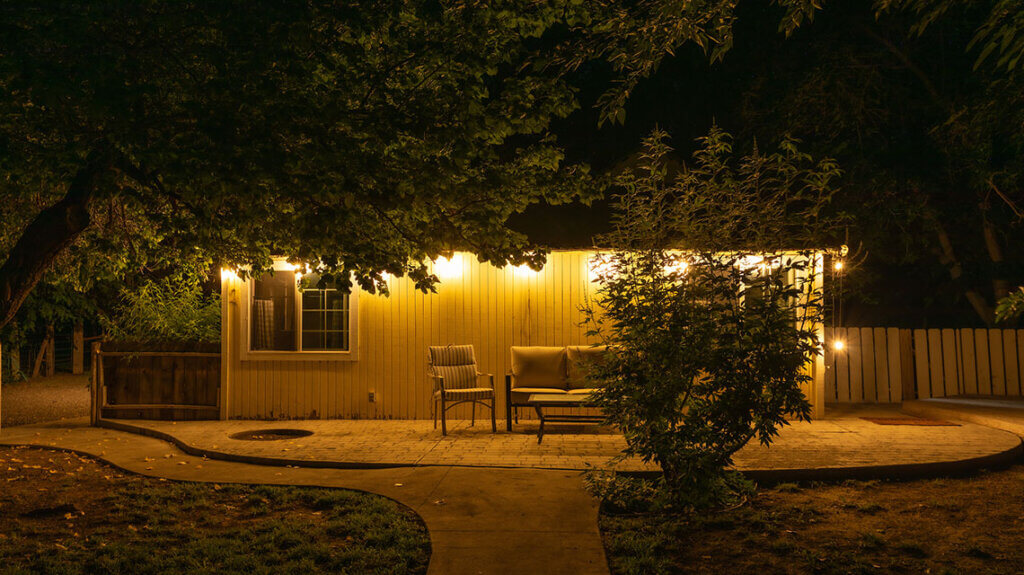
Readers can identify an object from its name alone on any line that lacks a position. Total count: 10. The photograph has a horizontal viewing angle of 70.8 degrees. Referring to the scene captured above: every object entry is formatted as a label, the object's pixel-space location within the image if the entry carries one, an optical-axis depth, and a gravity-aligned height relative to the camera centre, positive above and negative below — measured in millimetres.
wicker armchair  8250 -648
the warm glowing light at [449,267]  9516 +745
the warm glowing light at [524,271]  9423 +679
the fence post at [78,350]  17656 -550
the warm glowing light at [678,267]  5124 +398
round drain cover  8227 -1273
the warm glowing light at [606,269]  5344 +402
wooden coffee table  7645 -877
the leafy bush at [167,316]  9656 +146
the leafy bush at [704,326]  4719 -36
